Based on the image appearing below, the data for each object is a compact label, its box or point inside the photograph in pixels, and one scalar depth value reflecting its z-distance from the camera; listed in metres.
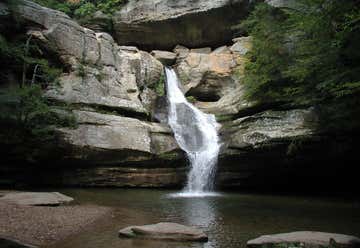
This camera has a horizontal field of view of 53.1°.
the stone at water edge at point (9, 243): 4.05
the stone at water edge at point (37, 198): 10.11
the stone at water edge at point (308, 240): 6.01
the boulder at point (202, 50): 26.95
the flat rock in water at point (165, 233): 6.71
